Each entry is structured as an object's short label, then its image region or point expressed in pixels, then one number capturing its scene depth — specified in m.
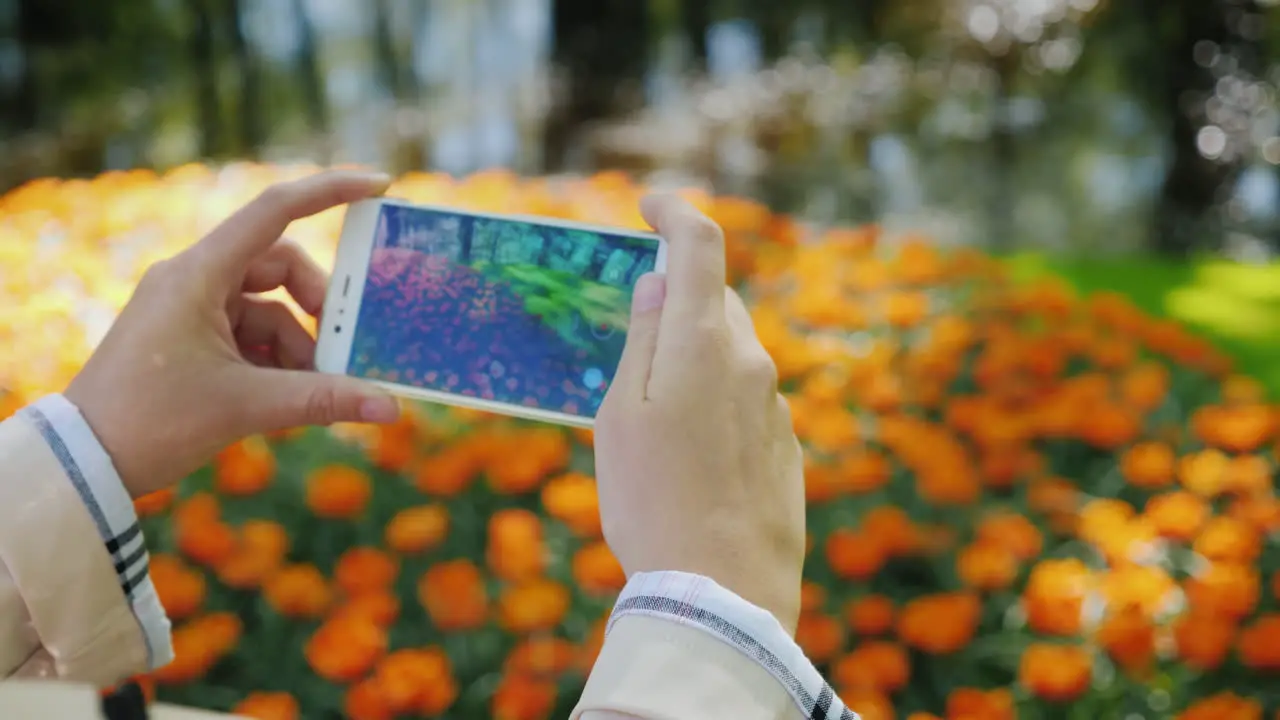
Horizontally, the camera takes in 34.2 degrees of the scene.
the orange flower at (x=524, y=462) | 0.96
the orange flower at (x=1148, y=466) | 0.97
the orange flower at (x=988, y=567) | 0.90
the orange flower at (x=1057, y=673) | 0.83
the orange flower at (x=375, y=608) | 0.87
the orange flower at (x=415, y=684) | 0.83
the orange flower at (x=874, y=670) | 0.85
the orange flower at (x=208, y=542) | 0.91
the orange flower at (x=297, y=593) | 0.89
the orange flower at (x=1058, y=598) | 0.87
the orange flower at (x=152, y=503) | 0.95
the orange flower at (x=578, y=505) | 0.91
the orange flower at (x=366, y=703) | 0.83
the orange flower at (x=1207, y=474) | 0.97
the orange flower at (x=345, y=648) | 0.84
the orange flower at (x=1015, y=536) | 0.92
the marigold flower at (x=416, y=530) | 0.92
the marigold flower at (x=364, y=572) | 0.89
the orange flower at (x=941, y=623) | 0.86
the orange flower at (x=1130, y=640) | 0.85
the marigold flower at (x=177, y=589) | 0.89
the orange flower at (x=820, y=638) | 0.86
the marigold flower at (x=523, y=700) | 0.83
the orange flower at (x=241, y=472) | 0.96
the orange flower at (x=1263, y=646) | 0.86
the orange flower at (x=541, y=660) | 0.85
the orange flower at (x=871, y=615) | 0.88
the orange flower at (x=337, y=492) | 0.94
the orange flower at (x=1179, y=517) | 0.92
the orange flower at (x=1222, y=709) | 0.83
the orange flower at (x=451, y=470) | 0.96
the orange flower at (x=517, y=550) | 0.89
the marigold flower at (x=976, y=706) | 0.82
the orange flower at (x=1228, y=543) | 0.91
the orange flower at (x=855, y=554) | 0.89
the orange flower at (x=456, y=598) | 0.87
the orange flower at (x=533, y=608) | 0.86
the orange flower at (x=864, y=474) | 0.96
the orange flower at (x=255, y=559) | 0.90
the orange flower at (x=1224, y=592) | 0.88
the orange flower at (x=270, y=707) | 0.83
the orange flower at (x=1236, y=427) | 1.02
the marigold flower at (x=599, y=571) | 0.88
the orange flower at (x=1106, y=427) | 1.01
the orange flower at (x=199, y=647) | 0.86
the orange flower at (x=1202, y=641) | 0.85
